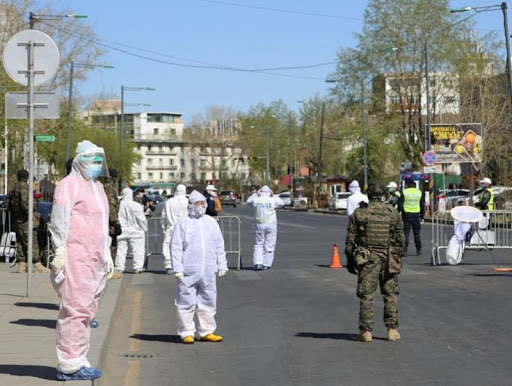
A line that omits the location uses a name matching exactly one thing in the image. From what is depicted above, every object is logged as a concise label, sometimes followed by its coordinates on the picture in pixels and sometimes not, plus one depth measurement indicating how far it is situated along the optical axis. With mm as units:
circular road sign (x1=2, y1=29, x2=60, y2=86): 13664
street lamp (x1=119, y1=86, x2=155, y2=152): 70544
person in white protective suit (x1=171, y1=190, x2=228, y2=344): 10992
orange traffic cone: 21062
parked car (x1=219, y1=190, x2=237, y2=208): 103769
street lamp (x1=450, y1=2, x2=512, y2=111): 35319
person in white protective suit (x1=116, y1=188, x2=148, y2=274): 20141
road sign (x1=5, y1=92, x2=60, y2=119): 14203
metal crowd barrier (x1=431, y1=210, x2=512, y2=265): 22344
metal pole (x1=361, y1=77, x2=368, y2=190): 63512
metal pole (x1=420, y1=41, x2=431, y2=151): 52250
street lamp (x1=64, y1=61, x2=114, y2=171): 48522
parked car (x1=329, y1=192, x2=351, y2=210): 75188
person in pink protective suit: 8023
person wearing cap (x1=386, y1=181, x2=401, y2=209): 25188
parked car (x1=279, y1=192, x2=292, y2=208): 103312
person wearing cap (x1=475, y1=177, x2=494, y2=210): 24297
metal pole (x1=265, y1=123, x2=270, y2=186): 118188
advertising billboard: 49906
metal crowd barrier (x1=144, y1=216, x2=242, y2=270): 22669
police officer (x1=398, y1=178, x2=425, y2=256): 23406
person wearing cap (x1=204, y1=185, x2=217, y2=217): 22750
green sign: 28773
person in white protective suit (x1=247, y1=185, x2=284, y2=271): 21250
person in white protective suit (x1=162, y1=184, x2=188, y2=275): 20500
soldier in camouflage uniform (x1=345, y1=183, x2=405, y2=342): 10906
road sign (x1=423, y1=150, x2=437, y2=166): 48750
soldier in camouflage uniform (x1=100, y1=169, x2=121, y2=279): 12422
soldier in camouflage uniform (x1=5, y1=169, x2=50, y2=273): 18484
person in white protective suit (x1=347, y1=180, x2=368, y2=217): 21125
